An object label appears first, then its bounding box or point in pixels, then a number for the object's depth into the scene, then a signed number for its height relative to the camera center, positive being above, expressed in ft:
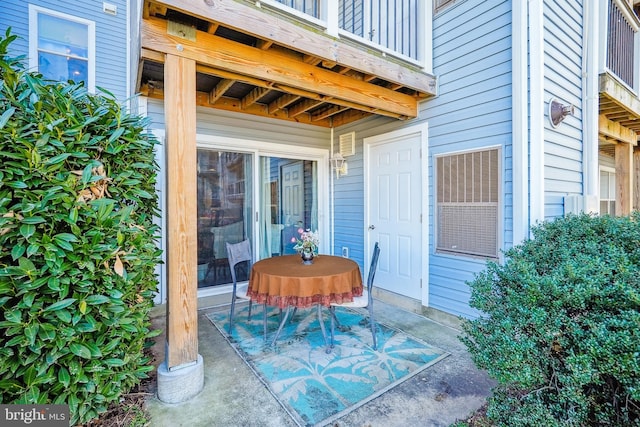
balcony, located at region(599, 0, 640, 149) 11.98 +6.42
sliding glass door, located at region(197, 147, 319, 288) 13.21 +0.34
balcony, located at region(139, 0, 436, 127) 6.77 +4.57
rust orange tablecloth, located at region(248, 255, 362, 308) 8.38 -2.17
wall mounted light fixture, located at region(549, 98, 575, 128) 9.34 +3.22
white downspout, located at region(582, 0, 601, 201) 11.00 +4.32
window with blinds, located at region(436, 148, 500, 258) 9.63 +0.29
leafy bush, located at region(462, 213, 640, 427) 3.87 -1.89
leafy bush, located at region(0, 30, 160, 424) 4.55 -0.62
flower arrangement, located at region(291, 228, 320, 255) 10.13 -1.08
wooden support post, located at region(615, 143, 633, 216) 17.67 +2.28
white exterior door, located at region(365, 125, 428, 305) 11.96 +0.08
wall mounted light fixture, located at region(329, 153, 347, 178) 15.48 +2.56
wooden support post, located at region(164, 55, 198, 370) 6.75 +0.06
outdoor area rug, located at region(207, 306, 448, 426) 6.68 -4.24
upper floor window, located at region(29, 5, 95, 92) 14.74 +8.67
